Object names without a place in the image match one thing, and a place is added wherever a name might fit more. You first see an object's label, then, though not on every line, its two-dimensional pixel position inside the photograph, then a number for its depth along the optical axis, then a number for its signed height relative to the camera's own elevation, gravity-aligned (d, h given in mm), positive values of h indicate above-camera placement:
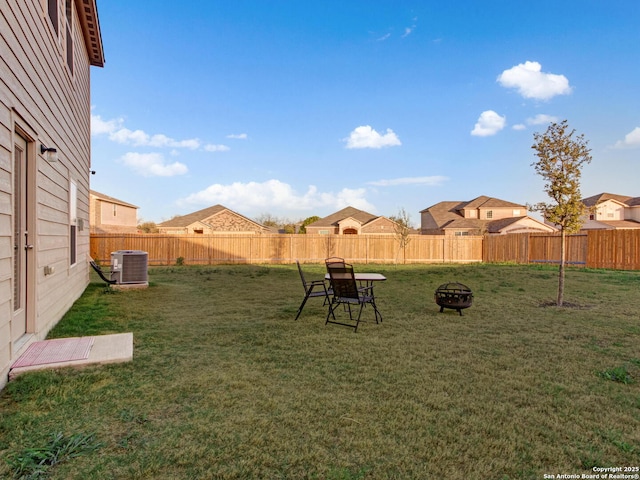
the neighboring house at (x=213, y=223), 28188 +962
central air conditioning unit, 9156 -834
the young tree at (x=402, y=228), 20531 +524
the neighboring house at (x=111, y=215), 24703 +1491
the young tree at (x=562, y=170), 7301 +1431
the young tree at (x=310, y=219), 44219 +2152
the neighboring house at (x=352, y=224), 33219 +1184
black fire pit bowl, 6141 -1090
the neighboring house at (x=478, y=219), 30609 +1865
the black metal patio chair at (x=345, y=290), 5367 -817
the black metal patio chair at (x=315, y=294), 5842 -960
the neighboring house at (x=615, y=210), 33000 +2755
